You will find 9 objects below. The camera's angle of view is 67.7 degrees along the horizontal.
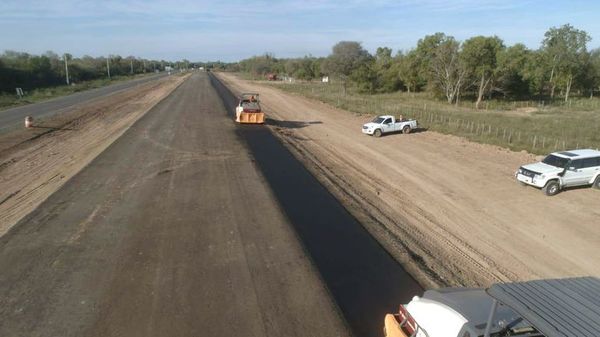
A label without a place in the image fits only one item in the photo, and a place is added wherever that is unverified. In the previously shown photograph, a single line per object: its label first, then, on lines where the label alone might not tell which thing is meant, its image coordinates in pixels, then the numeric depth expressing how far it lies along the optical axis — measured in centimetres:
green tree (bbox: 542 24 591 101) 6956
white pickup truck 3039
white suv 1730
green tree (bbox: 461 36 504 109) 5662
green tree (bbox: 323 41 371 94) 10130
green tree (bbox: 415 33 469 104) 5947
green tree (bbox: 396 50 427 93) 7056
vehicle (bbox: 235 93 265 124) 3281
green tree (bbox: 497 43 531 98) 5738
